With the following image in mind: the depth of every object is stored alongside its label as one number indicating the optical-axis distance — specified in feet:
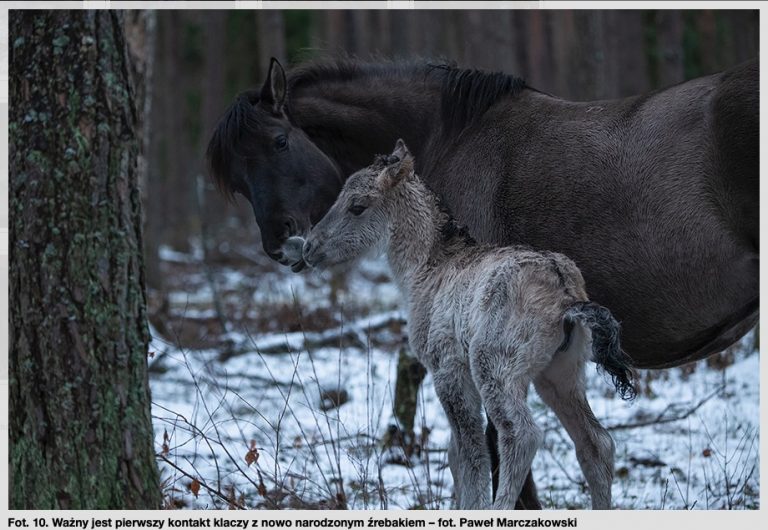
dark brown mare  32.81
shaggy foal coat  27.30
